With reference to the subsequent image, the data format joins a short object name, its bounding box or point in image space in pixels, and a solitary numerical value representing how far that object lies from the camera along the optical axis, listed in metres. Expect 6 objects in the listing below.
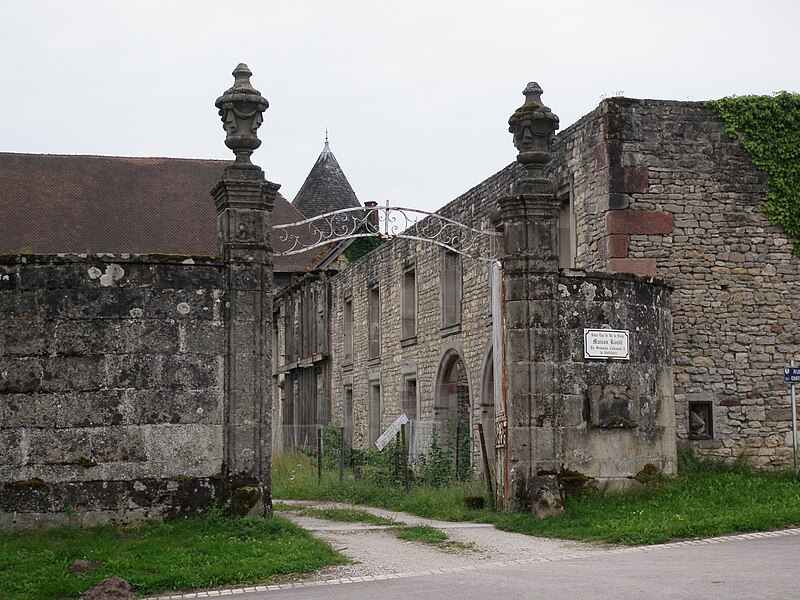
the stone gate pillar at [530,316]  12.11
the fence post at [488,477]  13.02
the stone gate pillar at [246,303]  10.71
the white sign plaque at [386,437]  18.52
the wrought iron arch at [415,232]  12.28
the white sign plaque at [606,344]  12.36
